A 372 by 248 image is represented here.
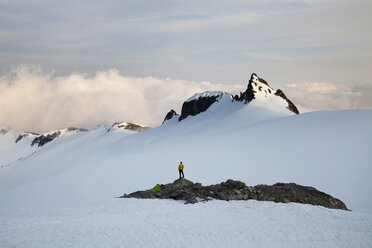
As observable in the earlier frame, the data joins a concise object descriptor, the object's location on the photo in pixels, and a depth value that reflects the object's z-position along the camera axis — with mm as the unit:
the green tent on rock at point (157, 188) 27739
